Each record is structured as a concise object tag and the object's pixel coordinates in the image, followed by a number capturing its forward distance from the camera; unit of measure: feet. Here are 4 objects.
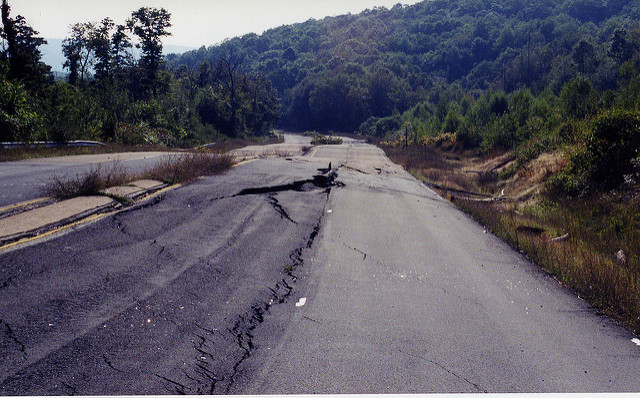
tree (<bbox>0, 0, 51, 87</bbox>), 99.55
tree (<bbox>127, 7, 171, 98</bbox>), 184.65
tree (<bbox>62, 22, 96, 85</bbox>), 217.56
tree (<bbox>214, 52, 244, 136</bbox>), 227.40
